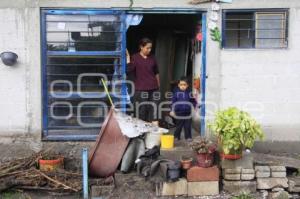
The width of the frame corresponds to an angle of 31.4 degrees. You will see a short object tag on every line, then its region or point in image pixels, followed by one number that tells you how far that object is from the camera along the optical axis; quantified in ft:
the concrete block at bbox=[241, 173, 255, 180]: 24.13
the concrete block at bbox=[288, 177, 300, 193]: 24.18
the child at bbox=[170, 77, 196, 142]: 31.01
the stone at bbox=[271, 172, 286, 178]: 24.31
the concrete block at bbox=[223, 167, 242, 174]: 24.13
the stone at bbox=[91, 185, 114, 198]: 23.62
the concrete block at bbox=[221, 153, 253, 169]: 24.22
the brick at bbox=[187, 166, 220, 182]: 23.91
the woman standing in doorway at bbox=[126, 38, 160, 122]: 30.45
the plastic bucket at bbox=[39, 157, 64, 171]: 24.86
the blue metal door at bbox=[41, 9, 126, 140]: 30.01
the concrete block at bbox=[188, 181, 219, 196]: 23.98
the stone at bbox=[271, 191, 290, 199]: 23.84
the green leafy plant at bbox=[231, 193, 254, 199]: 23.50
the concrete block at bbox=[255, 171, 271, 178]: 24.21
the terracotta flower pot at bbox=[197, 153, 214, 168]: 24.03
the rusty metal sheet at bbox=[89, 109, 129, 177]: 25.07
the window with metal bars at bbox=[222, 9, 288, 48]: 30.19
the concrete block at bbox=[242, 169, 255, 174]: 24.13
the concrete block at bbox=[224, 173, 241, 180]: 24.16
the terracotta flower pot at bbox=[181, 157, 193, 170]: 23.98
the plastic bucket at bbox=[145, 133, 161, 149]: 26.07
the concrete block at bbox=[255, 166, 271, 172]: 24.27
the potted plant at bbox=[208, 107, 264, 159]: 23.44
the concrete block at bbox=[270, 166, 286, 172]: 24.32
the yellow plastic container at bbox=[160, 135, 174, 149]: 28.37
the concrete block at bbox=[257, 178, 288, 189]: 24.13
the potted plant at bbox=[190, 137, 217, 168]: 23.98
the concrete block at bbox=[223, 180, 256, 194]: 24.09
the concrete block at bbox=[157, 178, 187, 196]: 23.72
